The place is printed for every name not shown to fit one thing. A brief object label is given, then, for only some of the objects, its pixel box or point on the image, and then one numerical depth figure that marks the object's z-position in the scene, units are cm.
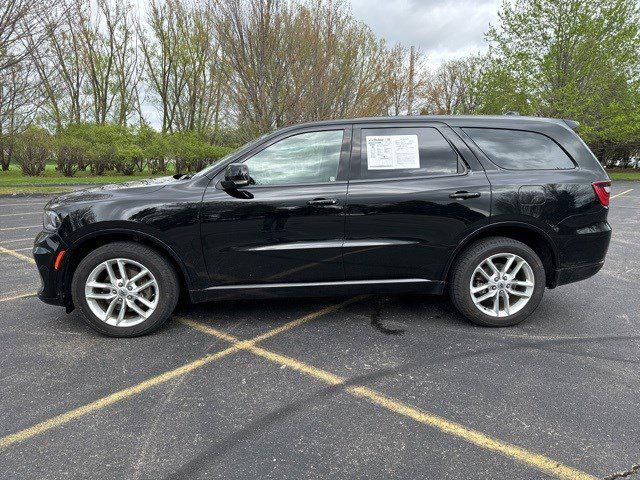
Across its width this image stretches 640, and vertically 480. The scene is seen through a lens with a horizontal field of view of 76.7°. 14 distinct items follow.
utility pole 2669
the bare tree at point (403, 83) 2439
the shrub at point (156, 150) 2442
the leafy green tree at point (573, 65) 2319
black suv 324
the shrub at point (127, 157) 2275
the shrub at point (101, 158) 2166
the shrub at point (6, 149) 1898
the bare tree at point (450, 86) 4069
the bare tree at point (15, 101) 1552
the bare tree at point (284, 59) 1335
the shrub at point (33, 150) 1933
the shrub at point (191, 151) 2583
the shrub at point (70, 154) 2017
